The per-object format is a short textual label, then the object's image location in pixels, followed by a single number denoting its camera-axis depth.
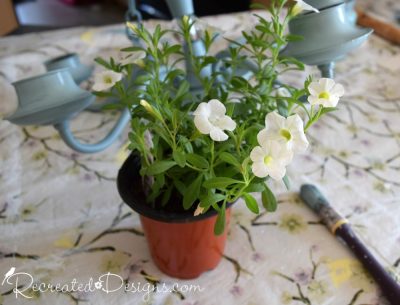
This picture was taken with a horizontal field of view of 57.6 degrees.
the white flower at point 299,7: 0.42
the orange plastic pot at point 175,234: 0.44
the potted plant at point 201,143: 0.36
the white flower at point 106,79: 0.44
